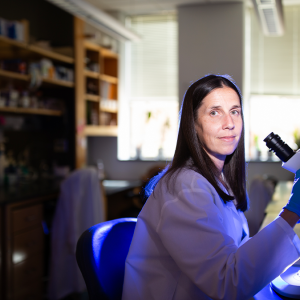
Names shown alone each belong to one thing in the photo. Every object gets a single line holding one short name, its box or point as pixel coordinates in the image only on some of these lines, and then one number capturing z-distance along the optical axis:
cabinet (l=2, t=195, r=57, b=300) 2.25
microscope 0.86
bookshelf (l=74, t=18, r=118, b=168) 3.75
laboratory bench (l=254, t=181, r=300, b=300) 0.86
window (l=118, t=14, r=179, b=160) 4.78
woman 0.78
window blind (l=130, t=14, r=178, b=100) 4.79
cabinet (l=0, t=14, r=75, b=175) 3.09
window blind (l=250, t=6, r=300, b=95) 4.44
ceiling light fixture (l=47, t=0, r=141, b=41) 2.76
